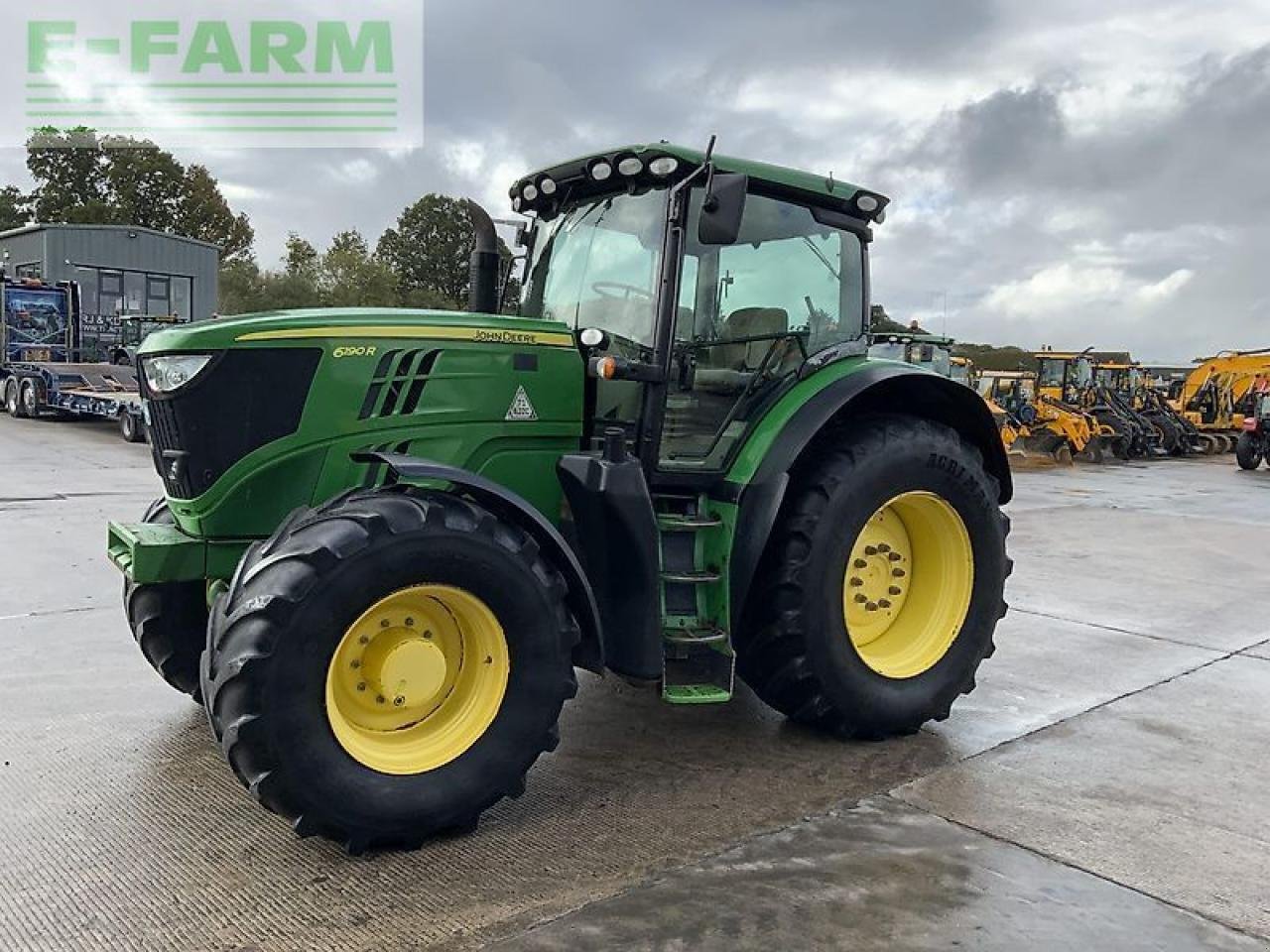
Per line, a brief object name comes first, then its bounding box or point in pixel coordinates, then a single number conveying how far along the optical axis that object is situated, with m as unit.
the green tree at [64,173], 42.44
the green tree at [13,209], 45.09
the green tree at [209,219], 44.00
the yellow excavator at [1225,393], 25.56
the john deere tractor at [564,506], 3.09
